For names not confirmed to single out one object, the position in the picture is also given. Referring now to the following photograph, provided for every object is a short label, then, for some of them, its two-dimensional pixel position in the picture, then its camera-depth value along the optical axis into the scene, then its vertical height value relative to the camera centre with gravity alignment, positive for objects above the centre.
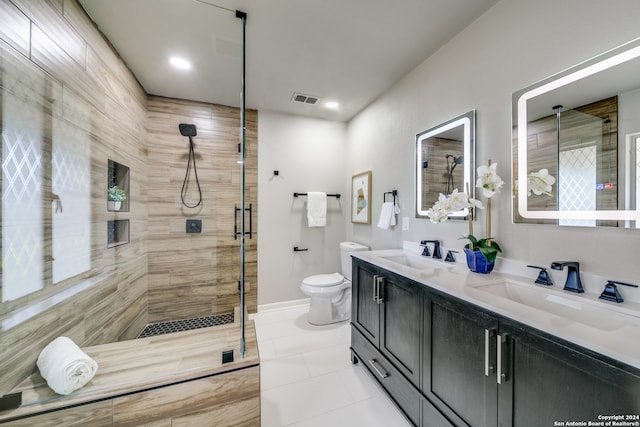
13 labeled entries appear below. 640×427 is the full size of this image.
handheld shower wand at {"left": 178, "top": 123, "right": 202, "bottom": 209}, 2.55 +0.66
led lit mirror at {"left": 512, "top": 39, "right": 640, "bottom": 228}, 0.95 +0.32
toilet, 2.50 -0.89
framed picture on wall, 2.75 +0.19
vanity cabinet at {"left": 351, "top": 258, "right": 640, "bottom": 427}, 0.67 -0.57
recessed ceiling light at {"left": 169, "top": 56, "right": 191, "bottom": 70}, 1.99 +1.27
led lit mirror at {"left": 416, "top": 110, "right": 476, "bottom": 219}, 1.59 +0.39
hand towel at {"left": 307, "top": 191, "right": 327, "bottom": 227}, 2.99 +0.05
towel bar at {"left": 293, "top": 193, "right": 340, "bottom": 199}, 3.03 +0.24
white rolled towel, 1.07 -0.71
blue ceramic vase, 1.35 -0.28
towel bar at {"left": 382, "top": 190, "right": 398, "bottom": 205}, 2.30 +0.19
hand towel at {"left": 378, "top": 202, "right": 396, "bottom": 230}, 2.28 -0.03
